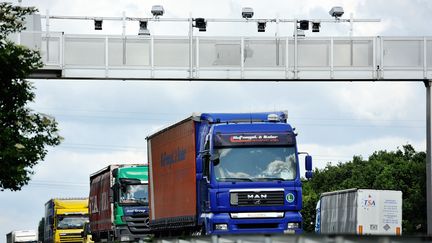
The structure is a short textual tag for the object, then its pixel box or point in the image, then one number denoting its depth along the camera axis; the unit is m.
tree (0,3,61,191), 43.97
